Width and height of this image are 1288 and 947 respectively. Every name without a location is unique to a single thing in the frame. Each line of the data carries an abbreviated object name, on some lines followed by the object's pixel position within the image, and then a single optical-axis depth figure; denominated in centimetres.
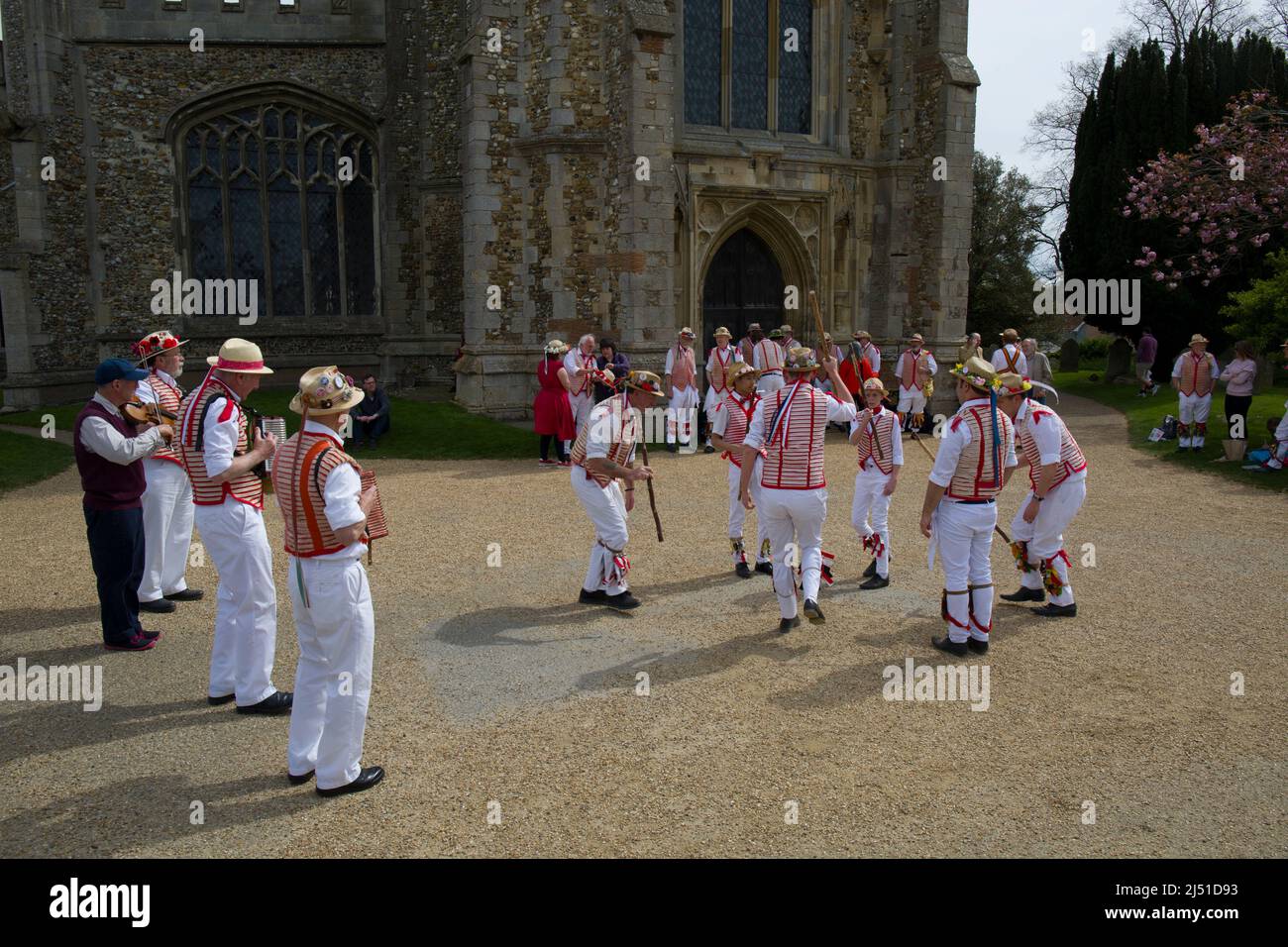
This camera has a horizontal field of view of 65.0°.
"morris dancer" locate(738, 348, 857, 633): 722
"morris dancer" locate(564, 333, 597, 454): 1473
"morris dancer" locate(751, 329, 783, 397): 1603
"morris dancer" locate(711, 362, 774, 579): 878
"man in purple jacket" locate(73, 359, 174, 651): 680
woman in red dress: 1480
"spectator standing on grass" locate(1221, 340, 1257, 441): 1493
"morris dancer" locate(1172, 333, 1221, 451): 1530
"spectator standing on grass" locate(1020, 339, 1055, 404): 1772
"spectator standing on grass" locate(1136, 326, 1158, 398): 2497
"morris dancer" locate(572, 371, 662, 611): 775
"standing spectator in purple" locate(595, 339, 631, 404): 1502
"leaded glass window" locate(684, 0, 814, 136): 1925
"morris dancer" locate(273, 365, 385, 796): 481
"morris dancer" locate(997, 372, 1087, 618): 780
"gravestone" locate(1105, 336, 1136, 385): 2816
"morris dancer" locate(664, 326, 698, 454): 1620
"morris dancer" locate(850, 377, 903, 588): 863
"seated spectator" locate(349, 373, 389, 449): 1642
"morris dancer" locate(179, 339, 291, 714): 598
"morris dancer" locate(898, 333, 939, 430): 1747
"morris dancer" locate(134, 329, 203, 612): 800
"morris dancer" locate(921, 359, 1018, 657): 685
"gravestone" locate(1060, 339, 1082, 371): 3534
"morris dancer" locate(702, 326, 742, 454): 1492
